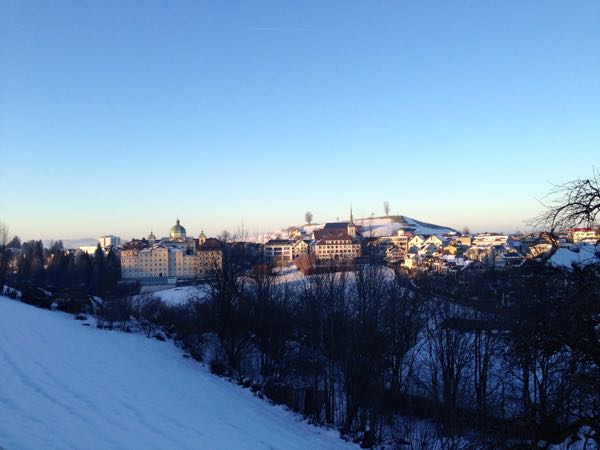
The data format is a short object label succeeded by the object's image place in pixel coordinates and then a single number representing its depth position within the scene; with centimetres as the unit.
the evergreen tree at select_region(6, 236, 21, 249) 9880
